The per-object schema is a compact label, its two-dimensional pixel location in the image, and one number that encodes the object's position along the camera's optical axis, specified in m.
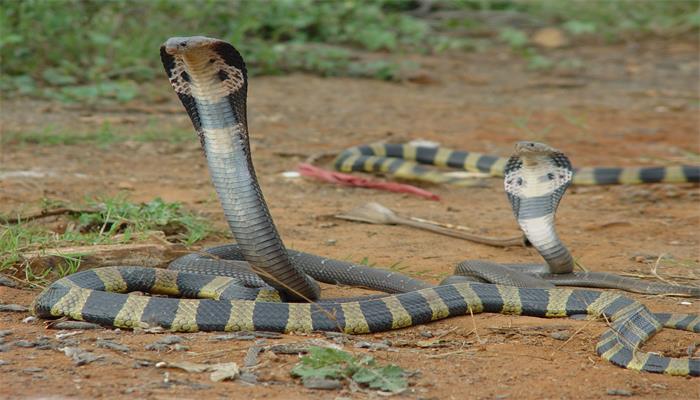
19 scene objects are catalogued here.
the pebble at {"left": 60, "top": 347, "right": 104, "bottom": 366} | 8.09
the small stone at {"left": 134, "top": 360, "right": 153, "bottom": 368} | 8.04
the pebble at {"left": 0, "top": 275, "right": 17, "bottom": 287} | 10.42
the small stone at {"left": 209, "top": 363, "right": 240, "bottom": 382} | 7.77
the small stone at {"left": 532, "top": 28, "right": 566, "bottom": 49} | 32.06
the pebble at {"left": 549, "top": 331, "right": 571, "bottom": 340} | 9.38
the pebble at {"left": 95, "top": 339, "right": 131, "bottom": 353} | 8.45
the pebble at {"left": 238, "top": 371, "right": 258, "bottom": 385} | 7.79
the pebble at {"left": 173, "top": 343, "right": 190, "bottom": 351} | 8.52
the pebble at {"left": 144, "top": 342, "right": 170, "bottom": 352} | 8.51
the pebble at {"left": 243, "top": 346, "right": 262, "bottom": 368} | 8.15
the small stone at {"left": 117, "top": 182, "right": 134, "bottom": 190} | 15.29
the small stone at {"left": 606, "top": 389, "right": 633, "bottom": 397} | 7.82
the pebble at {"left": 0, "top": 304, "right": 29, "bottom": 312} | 9.67
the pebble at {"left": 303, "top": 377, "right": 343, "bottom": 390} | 7.68
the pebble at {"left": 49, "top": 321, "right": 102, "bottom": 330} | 9.12
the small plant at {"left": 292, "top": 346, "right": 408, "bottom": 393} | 7.73
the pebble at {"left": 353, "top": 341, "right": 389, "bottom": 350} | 8.83
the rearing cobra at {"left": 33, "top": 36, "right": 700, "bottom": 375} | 9.16
